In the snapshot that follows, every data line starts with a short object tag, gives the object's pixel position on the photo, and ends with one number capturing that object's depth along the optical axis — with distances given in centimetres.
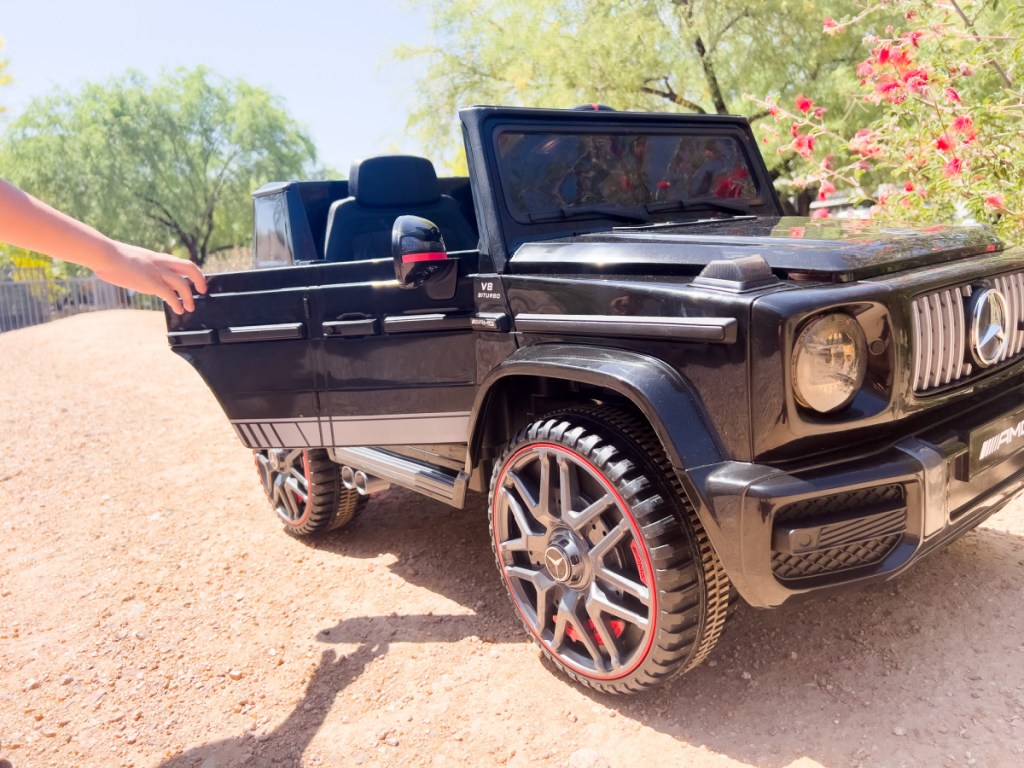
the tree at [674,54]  1214
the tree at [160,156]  2786
